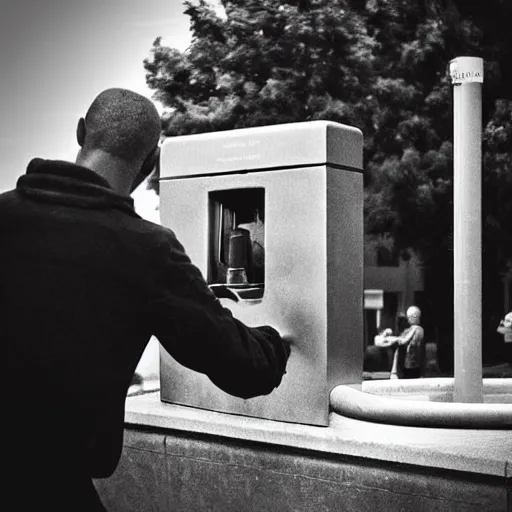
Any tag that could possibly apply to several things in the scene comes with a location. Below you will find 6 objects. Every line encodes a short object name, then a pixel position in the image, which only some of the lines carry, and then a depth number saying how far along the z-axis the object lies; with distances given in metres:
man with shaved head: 1.96
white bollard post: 4.30
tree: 15.23
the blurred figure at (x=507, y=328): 11.22
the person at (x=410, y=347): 8.00
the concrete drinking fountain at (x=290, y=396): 3.43
